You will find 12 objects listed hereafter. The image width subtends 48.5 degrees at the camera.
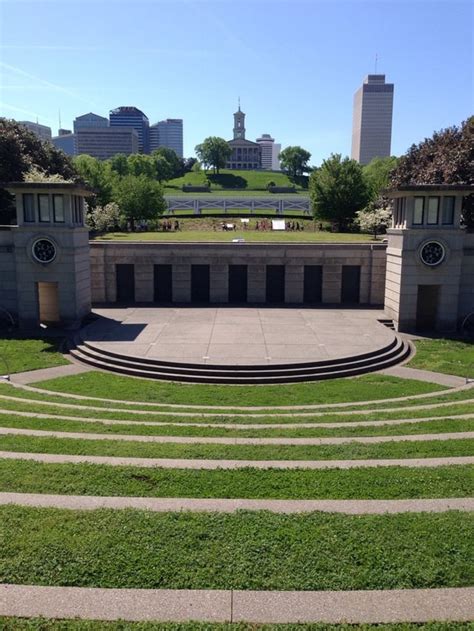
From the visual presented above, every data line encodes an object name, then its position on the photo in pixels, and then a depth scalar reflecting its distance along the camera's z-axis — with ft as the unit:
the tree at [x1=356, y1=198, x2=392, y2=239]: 179.37
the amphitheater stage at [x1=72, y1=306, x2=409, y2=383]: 78.74
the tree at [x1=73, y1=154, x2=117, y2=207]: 228.04
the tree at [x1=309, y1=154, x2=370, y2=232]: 232.53
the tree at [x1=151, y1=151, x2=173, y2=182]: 590.14
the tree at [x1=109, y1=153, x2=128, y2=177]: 469.57
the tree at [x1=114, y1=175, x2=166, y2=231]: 225.56
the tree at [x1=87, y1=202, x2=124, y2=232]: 196.13
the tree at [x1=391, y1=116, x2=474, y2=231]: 143.13
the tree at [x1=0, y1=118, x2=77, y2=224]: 149.18
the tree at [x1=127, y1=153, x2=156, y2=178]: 461.37
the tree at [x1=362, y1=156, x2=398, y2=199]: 267.59
